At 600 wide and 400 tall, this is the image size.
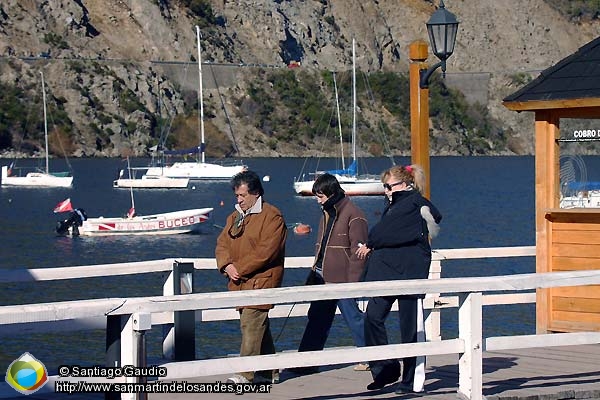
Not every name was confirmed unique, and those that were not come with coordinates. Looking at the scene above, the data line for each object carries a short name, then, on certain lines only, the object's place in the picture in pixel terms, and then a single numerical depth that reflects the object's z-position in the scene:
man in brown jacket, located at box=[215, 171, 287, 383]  9.55
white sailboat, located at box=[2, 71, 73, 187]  92.69
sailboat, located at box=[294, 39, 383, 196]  82.75
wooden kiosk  12.31
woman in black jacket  9.37
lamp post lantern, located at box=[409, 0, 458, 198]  12.12
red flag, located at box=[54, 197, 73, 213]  59.56
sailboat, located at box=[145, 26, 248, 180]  100.00
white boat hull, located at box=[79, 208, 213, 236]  51.71
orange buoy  54.75
